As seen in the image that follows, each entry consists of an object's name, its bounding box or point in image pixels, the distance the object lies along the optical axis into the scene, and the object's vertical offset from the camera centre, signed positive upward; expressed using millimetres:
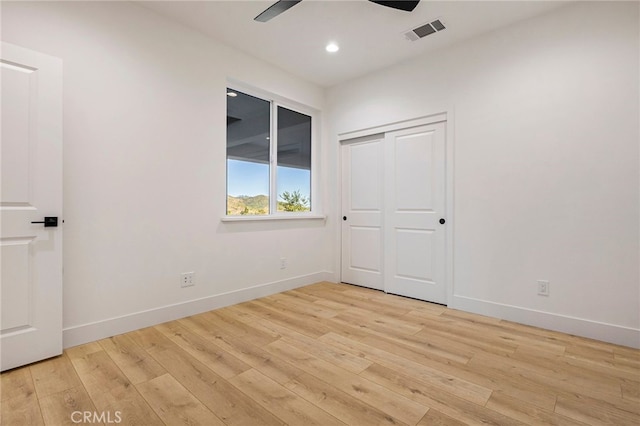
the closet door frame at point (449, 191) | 3207 +232
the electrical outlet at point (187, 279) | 2891 -637
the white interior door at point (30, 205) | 1921 +43
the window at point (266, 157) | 3477 +694
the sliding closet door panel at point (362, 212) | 3926 +9
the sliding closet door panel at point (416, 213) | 3354 -3
